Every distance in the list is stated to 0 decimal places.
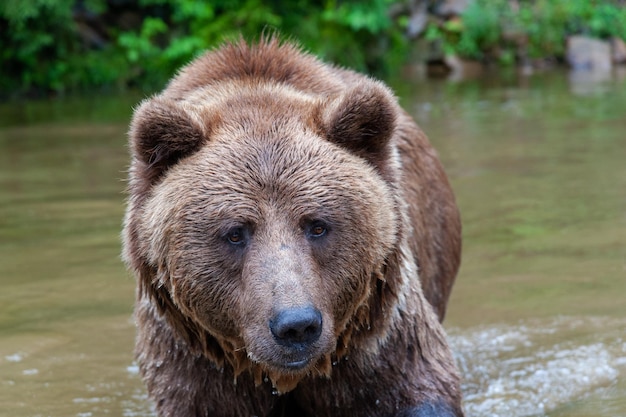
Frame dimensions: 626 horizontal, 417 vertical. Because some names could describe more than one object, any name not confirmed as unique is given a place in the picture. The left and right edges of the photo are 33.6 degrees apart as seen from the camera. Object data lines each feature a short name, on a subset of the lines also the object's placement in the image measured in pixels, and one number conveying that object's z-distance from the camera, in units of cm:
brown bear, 391
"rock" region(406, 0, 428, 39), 2614
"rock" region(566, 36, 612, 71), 2392
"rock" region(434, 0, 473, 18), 2677
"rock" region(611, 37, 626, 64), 2412
